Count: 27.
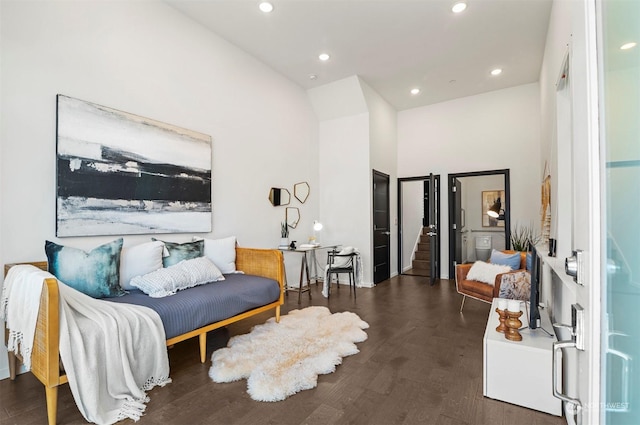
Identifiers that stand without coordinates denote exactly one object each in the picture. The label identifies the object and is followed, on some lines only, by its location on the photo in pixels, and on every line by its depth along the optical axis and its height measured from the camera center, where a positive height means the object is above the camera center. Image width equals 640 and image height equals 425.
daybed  1.64 -0.69
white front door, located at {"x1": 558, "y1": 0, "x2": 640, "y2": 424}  0.69 +0.00
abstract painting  2.52 +0.39
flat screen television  1.97 -0.51
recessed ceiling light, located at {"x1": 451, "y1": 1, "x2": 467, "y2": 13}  3.26 +2.21
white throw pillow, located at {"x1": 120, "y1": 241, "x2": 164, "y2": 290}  2.64 -0.40
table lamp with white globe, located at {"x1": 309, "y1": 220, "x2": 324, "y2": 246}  5.11 -0.31
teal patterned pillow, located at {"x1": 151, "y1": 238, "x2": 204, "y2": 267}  2.96 -0.36
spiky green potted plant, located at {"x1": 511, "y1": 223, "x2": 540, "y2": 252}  4.98 -0.39
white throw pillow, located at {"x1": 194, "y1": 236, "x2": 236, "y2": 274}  3.35 -0.41
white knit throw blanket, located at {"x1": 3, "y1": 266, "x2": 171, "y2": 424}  1.69 -0.83
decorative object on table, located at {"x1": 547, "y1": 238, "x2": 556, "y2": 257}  2.61 -0.29
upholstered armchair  3.11 -0.78
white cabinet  1.82 -0.96
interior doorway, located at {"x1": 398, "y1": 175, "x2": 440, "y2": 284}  5.87 -0.27
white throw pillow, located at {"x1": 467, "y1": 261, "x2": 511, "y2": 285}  3.48 -0.66
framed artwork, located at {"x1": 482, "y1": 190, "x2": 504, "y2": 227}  6.55 +0.21
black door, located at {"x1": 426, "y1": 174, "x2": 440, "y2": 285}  5.73 -0.20
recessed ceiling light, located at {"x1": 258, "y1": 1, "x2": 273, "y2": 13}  3.25 +2.21
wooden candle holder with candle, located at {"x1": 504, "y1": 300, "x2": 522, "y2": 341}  1.95 -0.69
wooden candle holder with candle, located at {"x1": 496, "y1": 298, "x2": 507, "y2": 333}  2.05 -0.68
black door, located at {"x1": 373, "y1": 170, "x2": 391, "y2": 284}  5.52 -0.26
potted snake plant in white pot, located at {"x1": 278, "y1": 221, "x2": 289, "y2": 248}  4.65 -0.31
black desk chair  4.61 -0.77
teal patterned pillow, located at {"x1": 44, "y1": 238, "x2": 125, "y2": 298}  2.21 -0.38
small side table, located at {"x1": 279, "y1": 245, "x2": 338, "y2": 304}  4.48 -0.87
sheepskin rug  2.08 -1.12
